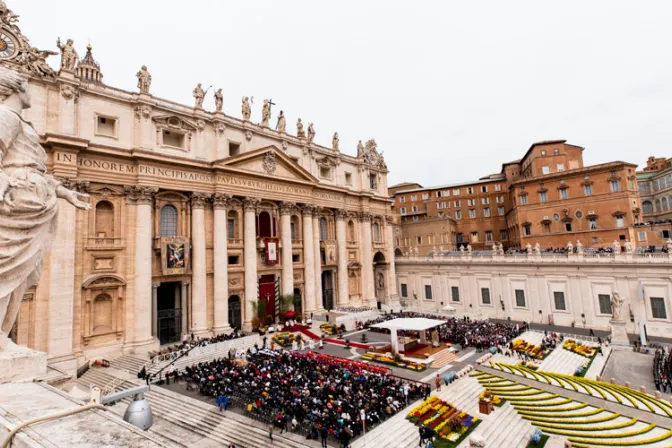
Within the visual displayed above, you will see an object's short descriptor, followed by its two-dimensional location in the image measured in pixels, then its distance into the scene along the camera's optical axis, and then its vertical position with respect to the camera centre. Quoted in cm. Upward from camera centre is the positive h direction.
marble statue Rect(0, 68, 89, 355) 464 +98
